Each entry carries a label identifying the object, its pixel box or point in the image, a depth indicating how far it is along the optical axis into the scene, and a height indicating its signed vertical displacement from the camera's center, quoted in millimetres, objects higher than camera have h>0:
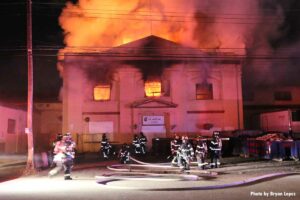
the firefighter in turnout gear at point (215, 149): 16906 -816
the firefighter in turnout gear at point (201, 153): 16070 -926
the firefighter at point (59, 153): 13617 -688
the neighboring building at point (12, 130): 31297 +299
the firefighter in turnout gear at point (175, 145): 17375 -651
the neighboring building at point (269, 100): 39156 +2790
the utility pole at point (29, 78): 16281 +2260
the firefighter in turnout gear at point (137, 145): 24703 -850
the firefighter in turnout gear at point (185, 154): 15422 -907
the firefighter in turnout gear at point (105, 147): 23583 -927
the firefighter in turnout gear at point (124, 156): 19547 -1194
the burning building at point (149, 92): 30703 +3013
